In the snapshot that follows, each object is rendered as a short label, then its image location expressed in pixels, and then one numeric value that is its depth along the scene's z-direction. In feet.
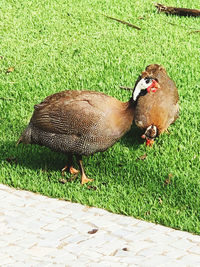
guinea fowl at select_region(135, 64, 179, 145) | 21.40
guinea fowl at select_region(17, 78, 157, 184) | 18.90
